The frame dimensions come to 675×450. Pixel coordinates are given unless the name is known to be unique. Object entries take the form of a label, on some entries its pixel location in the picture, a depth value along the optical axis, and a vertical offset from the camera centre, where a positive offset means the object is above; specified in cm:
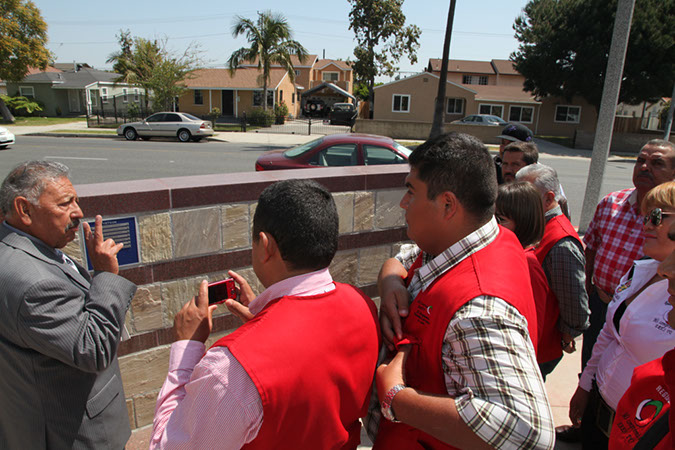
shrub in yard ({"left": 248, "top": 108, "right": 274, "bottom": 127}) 3300 -32
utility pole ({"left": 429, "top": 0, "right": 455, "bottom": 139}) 1820 +166
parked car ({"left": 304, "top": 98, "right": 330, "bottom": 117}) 4953 +75
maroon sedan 923 -76
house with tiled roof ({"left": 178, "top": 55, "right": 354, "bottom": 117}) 4212 +194
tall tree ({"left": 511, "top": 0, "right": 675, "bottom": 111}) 2656 +476
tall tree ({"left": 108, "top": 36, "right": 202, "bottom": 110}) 3006 +258
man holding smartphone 114 -65
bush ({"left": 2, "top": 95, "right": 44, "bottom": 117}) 3588 -17
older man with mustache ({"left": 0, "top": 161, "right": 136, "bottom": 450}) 171 -82
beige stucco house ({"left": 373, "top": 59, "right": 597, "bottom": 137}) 3759 +138
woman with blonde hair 210 -96
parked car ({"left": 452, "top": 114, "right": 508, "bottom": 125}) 3098 +13
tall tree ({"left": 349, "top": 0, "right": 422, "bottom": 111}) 4197 +796
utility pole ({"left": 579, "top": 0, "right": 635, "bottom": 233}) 599 +28
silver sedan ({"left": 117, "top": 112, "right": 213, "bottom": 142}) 2323 -96
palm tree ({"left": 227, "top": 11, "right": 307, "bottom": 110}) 3198 +482
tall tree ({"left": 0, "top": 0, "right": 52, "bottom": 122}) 3066 +425
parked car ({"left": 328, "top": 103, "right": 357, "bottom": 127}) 3747 +15
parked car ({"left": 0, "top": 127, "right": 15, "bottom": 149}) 1722 -131
